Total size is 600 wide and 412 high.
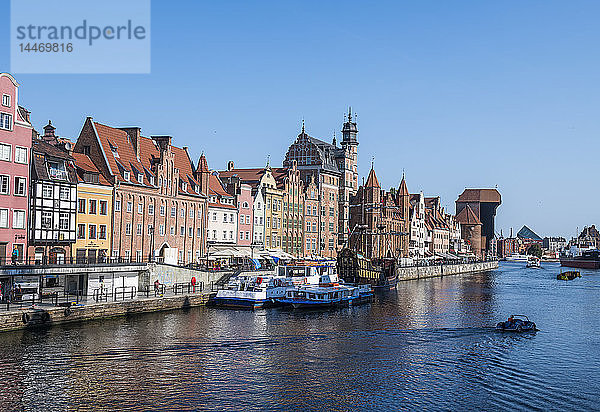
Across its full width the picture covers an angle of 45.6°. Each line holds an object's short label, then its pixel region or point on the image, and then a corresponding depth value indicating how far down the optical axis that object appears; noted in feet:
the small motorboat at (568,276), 569.23
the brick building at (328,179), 484.33
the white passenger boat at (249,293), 263.08
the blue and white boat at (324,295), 274.57
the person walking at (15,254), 220.88
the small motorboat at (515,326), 222.28
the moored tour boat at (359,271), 383.65
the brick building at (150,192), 290.35
